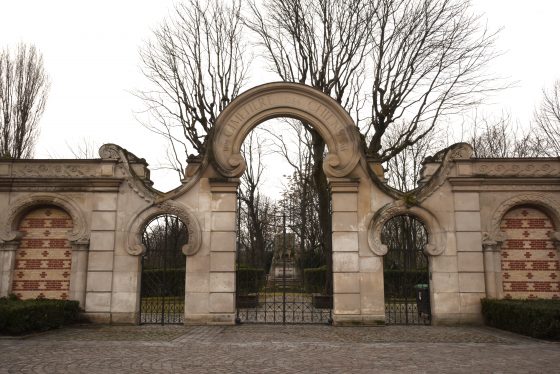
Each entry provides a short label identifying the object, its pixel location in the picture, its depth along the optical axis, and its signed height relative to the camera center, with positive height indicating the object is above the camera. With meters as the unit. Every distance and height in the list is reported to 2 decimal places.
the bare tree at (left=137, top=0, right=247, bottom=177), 20.42 +8.30
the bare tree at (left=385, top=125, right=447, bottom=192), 28.67 +6.46
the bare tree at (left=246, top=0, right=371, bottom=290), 19.00 +9.04
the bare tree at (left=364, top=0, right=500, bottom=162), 18.12 +8.08
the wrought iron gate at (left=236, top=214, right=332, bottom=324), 16.20 -0.88
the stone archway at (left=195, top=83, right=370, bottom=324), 12.73 +2.19
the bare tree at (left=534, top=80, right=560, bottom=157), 21.46 +6.04
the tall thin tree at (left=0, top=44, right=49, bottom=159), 22.00 +7.57
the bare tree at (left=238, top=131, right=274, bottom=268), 26.60 +4.84
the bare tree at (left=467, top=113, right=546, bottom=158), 26.55 +7.12
